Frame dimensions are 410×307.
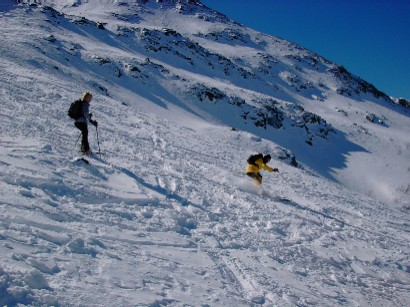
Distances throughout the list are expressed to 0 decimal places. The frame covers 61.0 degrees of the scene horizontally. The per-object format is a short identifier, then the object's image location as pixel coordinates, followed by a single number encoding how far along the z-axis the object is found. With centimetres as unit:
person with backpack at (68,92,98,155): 1071
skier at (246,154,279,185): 1279
